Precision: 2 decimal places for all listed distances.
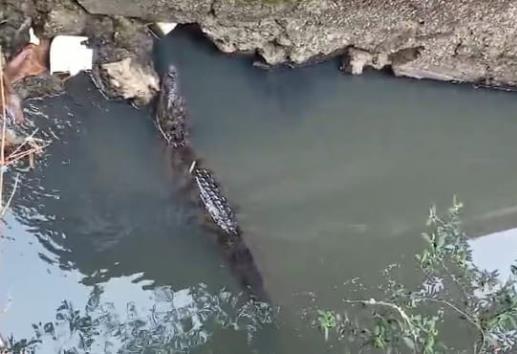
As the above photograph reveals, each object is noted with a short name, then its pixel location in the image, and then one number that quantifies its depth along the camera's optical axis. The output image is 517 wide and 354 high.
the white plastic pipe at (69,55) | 3.53
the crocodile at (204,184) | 3.52
